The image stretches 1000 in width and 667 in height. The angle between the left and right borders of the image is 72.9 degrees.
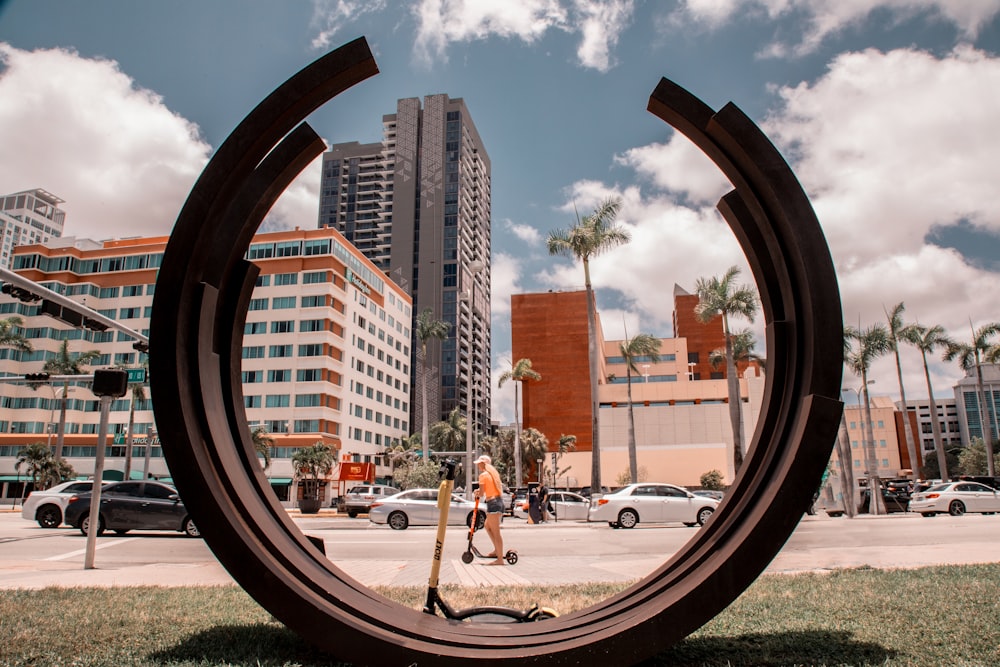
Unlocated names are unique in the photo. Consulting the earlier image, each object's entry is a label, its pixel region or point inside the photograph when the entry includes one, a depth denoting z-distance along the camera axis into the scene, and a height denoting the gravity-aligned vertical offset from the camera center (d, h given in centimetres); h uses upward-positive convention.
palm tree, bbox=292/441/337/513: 5662 -47
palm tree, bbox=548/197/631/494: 3809 +1200
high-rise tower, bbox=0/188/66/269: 18612 +6486
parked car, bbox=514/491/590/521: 3181 -242
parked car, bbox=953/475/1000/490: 4474 -215
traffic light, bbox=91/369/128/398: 1186 +134
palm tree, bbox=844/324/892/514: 4216 +623
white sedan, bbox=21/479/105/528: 2061 -135
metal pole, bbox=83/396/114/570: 1152 -57
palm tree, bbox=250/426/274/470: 5612 +138
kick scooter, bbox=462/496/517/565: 1063 -158
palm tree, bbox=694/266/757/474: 3912 +841
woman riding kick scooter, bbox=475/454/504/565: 1127 -63
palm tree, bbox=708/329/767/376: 4103 +633
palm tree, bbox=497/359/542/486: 6800 +819
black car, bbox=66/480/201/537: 1822 -130
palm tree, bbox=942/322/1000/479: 5612 +818
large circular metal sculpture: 467 +29
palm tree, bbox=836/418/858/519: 3164 -118
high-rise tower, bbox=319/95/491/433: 12075 +4649
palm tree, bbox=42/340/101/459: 5581 +831
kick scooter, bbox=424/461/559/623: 534 -120
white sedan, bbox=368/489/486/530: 2442 -193
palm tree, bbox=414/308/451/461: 7157 +1361
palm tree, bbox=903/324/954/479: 5544 +870
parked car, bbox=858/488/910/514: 3434 -261
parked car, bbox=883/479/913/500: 5894 -329
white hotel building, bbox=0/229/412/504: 6588 +1146
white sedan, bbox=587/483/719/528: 2292 -179
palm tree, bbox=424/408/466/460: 8819 +277
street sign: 1901 +243
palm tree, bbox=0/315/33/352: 5878 +1067
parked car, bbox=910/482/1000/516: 3008 -225
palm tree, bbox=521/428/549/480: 7594 +82
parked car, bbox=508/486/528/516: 3632 -281
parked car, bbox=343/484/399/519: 3400 -229
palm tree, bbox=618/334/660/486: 4759 +738
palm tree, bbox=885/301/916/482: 4891 +868
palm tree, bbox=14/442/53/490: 4718 -4
